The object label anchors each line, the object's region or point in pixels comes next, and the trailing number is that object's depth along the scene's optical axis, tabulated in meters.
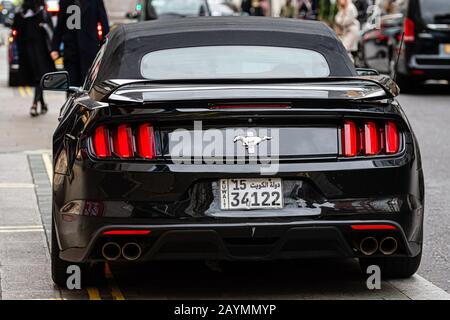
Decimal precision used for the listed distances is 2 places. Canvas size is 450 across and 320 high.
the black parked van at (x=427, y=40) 21.64
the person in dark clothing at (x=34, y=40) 18.16
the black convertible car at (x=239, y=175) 6.66
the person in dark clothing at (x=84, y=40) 14.55
